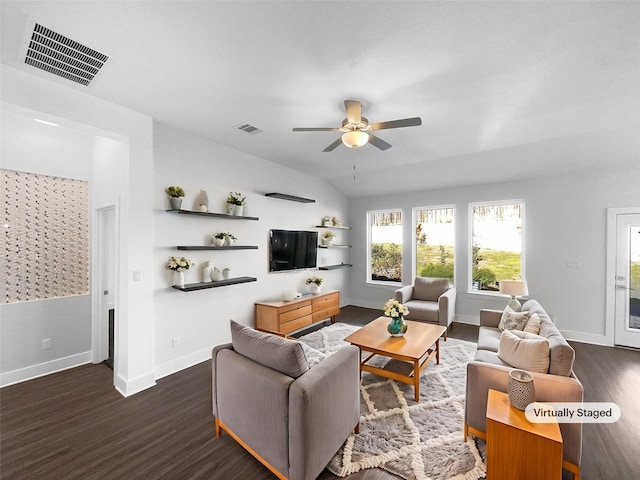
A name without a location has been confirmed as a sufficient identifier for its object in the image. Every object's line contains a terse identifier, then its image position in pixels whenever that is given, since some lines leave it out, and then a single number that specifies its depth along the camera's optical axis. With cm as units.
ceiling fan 238
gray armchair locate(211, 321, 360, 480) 159
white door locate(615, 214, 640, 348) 396
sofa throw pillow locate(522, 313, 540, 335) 270
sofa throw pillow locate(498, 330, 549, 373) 203
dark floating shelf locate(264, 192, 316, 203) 446
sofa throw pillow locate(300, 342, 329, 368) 194
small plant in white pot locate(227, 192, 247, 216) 386
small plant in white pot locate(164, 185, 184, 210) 318
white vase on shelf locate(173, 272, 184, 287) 322
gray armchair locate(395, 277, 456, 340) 439
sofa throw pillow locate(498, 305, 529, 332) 297
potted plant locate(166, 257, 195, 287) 321
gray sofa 176
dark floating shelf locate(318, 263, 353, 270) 572
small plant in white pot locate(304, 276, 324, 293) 518
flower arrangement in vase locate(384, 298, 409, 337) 324
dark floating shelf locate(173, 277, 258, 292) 320
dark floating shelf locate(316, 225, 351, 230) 570
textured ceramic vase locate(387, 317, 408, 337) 323
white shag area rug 187
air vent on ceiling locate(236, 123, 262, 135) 321
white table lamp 368
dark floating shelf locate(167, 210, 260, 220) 324
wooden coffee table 275
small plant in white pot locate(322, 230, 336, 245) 587
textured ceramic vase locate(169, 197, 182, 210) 318
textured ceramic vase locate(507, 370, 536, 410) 174
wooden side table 152
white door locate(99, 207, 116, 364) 352
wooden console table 411
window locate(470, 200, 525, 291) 493
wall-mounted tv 466
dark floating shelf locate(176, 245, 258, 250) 329
